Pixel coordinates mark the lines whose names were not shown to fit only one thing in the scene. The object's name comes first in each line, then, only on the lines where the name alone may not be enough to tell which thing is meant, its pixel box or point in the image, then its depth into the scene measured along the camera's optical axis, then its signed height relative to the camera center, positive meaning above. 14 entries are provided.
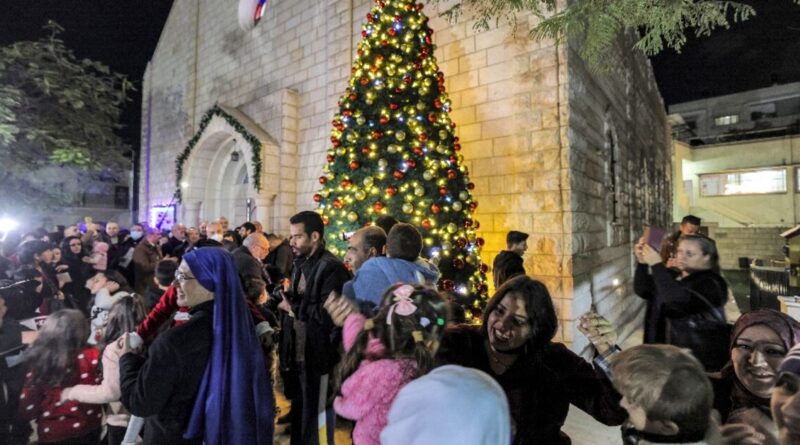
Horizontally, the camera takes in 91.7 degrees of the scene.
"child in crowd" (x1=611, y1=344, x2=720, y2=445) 1.37 -0.60
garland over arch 8.73 +2.23
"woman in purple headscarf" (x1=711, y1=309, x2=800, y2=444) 1.72 -0.67
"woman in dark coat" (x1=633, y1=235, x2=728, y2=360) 2.87 -0.38
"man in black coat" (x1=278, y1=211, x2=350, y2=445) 3.33 -0.95
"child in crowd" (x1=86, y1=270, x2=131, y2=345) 3.08 -0.55
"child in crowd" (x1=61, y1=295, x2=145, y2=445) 2.36 -0.86
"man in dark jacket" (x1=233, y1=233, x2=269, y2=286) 3.28 -0.30
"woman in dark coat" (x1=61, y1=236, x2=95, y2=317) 5.51 -0.60
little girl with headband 1.67 -0.57
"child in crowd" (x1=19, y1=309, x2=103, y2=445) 2.45 -0.98
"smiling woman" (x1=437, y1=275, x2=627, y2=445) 1.84 -0.67
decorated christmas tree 5.13 +1.03
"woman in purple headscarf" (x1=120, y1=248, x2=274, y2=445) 1.85 -0.70
